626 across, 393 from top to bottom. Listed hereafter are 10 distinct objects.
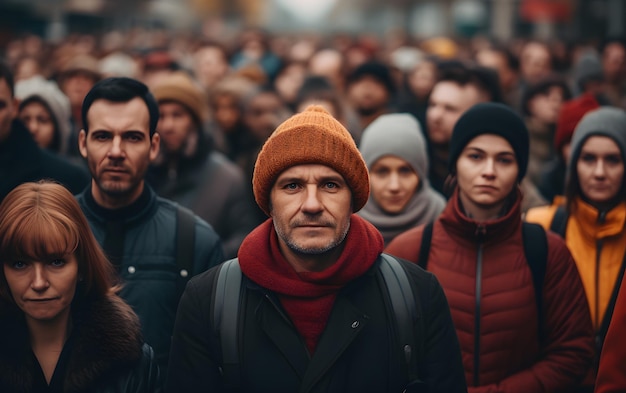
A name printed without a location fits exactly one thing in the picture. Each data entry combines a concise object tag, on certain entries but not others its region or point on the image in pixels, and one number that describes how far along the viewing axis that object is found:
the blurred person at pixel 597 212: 5.39
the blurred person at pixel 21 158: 5.88
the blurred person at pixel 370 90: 10.64
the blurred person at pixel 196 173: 7.19
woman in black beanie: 4.75
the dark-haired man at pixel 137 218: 5.01
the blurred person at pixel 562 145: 7.47
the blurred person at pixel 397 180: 6.08
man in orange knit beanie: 3.73
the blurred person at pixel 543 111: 9.80
